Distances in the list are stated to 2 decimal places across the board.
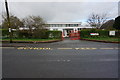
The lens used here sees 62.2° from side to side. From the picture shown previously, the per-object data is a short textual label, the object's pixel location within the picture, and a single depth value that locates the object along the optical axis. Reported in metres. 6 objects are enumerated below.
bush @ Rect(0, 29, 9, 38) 18.70
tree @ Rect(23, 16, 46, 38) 17.71
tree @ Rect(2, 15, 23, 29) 18.67
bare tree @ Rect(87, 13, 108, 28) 34.53
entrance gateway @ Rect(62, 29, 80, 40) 23.66
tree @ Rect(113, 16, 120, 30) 26.80
